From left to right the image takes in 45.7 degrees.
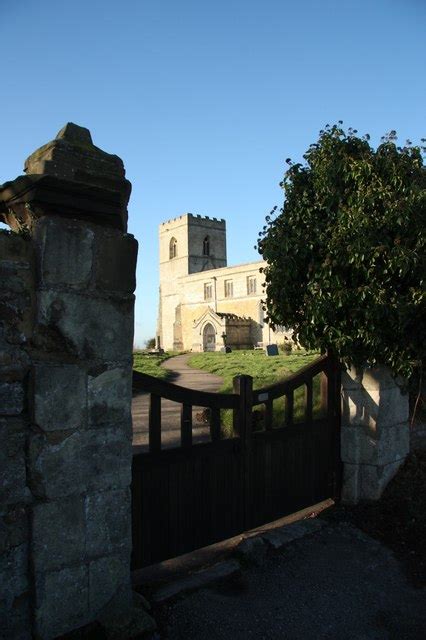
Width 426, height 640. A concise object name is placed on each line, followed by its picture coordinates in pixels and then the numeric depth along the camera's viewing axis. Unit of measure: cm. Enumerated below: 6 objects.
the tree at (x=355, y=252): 479
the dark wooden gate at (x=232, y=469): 365
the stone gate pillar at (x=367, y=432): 526
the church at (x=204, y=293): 4888
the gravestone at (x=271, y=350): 2784
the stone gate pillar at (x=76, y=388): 264
